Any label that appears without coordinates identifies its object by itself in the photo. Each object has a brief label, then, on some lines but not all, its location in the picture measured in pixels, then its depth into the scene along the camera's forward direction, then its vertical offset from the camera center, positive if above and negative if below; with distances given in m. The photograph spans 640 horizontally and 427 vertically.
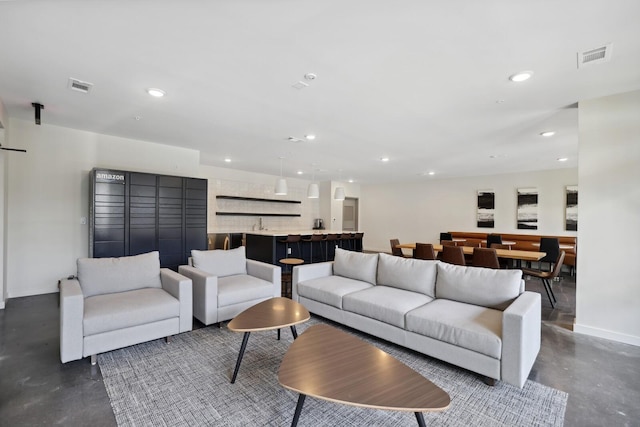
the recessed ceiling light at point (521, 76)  2.72 +1.31
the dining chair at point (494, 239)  6.60 -0.63
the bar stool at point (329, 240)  7.64 -0.81
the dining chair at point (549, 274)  4.16 -0.93
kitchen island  6.56 -0.94
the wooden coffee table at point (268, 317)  2.31 -0.94
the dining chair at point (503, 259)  5.40 -0.88
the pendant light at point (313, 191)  7.16 +0.47
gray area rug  1.87 -1.36
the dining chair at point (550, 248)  5.81 -0.74
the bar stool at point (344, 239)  8.05 -0.81
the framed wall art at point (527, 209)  7.90 +0.08
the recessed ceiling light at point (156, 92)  3.15 +1.30
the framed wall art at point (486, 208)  8.59 +0.11
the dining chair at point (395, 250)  6.59 -0.90
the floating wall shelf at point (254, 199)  8.14 +0.32
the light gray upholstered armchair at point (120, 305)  2.41 -0.91
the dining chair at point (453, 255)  4.70 -0.73
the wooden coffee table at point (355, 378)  1.42 -0.94
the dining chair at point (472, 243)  6.51 -0.73
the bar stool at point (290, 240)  6.59 -0.69
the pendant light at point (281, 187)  6.37 +0.50
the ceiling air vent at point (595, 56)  2.35 +1.32
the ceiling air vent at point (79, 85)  2.99 +1.31
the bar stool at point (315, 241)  7.11 -0.80
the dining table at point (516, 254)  4.80 -0.74
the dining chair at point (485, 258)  4.44 -0.73
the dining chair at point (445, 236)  8.58 -0.75
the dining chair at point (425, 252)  5.17 -0.74
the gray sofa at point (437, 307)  2.21 -0.94
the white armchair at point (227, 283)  3.20 -0.91
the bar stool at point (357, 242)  8.58 -0.94
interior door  11.27 -0.18
